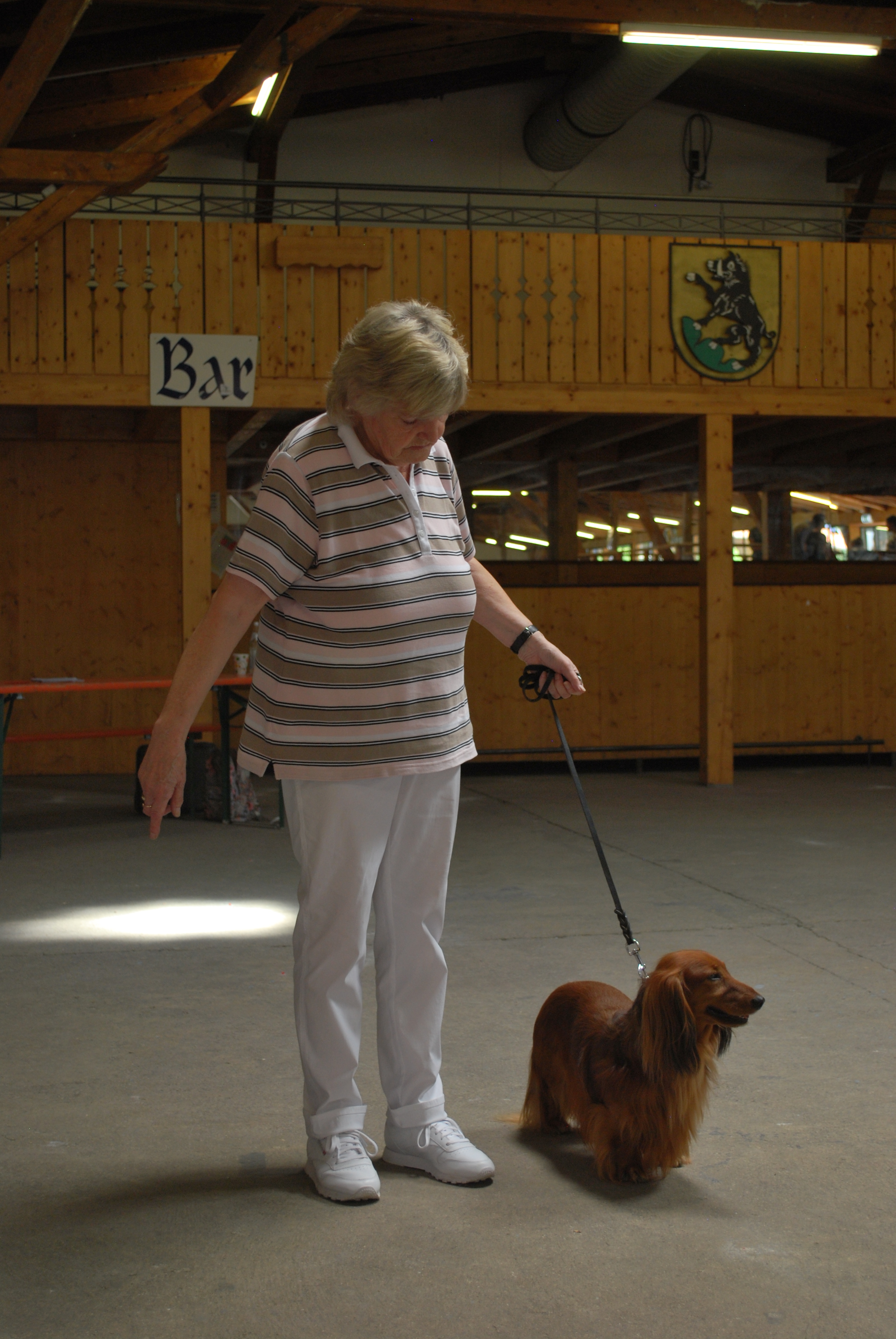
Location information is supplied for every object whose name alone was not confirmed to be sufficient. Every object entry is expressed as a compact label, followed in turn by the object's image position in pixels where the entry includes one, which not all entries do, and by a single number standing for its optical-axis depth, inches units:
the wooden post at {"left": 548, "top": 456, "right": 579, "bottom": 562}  446.9
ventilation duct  420.2
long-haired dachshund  90.4
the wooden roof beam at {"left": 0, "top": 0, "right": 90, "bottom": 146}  257.9
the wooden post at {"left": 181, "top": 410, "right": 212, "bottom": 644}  326.3
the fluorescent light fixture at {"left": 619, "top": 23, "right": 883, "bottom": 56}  303.9
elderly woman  87.7
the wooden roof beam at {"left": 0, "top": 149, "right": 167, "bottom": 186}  300.4
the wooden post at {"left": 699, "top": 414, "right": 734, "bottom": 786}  360.8
